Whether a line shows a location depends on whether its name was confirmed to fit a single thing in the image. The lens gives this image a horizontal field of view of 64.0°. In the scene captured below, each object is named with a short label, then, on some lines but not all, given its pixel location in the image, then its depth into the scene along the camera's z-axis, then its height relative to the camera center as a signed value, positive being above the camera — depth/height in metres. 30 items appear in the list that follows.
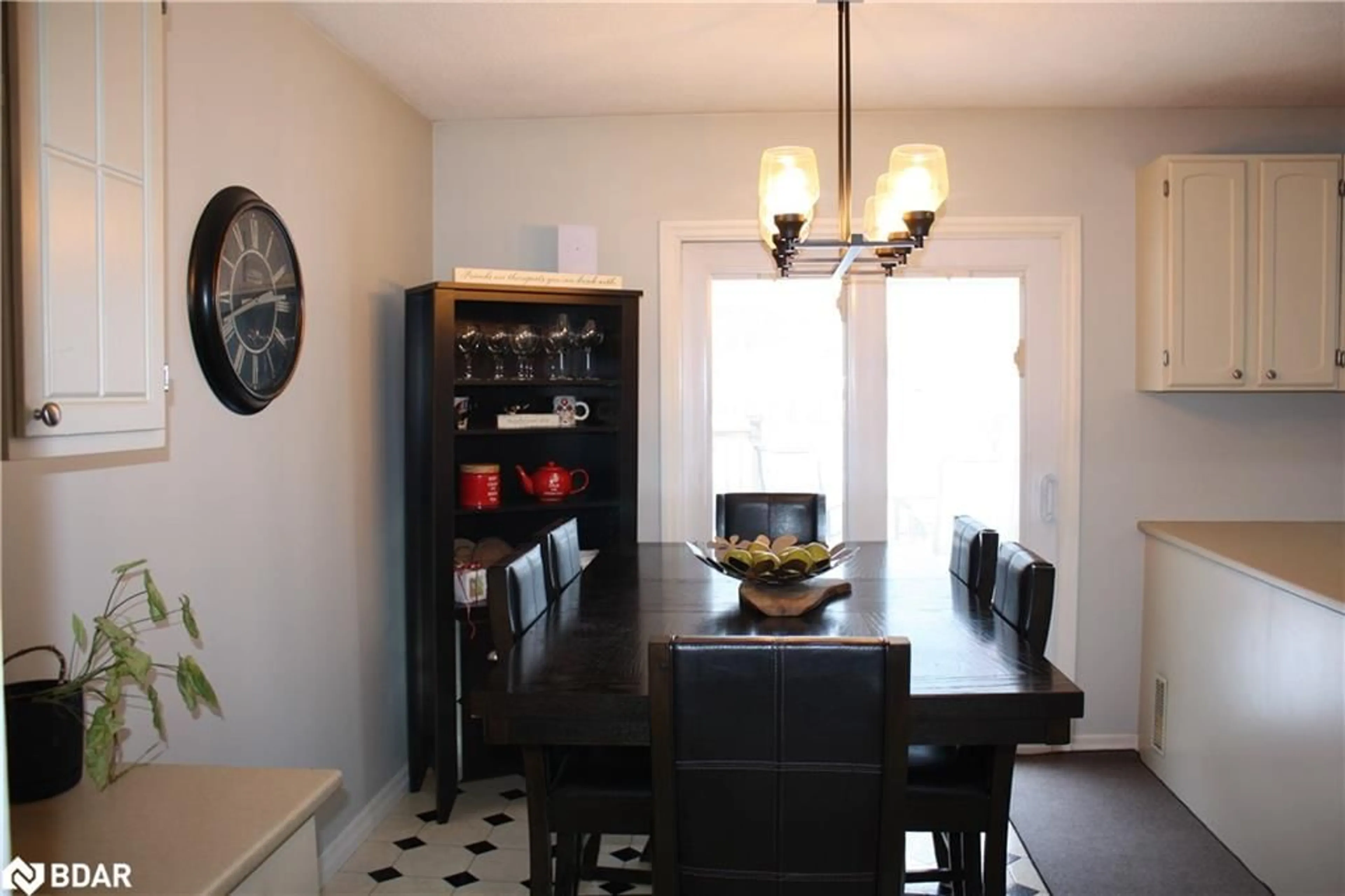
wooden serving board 2.47 -0.39
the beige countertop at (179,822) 1.34 -0.53
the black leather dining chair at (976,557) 2.76 -0.33
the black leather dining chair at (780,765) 1.71 -0.54
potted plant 1.40 -0.38
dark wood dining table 1.92 -0.45
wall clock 2.41 +0.32
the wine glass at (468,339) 3.71 +0.32
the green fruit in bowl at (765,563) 2.59 -0.32
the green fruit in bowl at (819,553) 2.62 -0.30
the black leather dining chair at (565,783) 2.22 -0.74
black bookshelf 3.54 -0.11
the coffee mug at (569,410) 3.88 +0.08
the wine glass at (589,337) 3.85 +0.34
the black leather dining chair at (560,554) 2.79 -0.33
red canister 3.75 -0.19
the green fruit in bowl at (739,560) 2.62 -0.31
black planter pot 1.47 -0.43
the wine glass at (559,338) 3.82 +0.33
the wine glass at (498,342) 3.76 +0.32
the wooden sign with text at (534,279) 3.59 +0.53
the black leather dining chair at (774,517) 3.72 -0.29
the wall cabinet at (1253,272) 3.69 +0.55
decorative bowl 2.60 -0.32
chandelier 2.56 +0.58
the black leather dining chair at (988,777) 2.21 -0.73
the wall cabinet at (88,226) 1.27 +0.26
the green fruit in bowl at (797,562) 2.60 -0.31
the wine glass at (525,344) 3.78 +0.31
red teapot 3.86 -0.18
